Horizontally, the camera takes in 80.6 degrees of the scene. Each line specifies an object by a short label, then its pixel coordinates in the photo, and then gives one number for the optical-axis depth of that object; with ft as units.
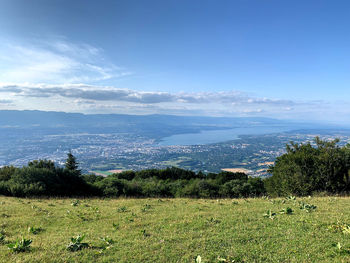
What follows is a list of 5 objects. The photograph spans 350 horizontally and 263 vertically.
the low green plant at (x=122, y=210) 41.31
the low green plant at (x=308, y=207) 32.68
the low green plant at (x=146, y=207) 42.02
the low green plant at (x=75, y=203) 49.29
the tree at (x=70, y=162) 179.67
